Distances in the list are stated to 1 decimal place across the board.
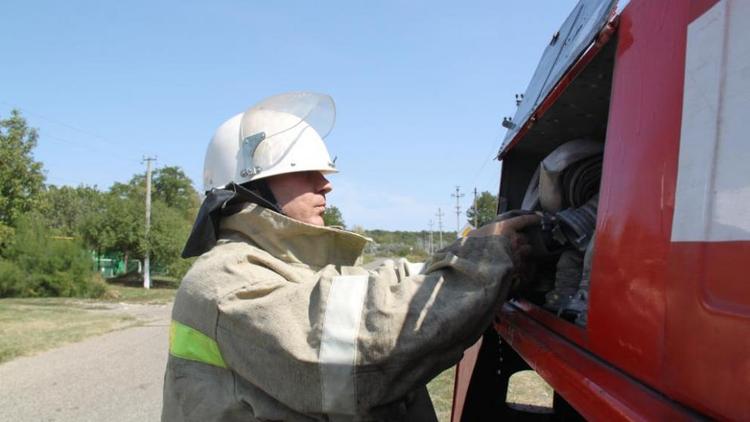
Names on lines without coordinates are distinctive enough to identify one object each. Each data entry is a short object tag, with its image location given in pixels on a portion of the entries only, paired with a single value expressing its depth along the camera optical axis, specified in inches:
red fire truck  35.8
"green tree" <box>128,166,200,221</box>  2517.2
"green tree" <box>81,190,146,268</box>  1371.8
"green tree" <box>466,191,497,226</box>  2250.2
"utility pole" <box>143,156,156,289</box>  1374.3
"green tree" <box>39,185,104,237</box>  2329.0
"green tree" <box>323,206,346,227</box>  2313.2
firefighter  61.6
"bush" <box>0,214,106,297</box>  984.9
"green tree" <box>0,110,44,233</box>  943.7
